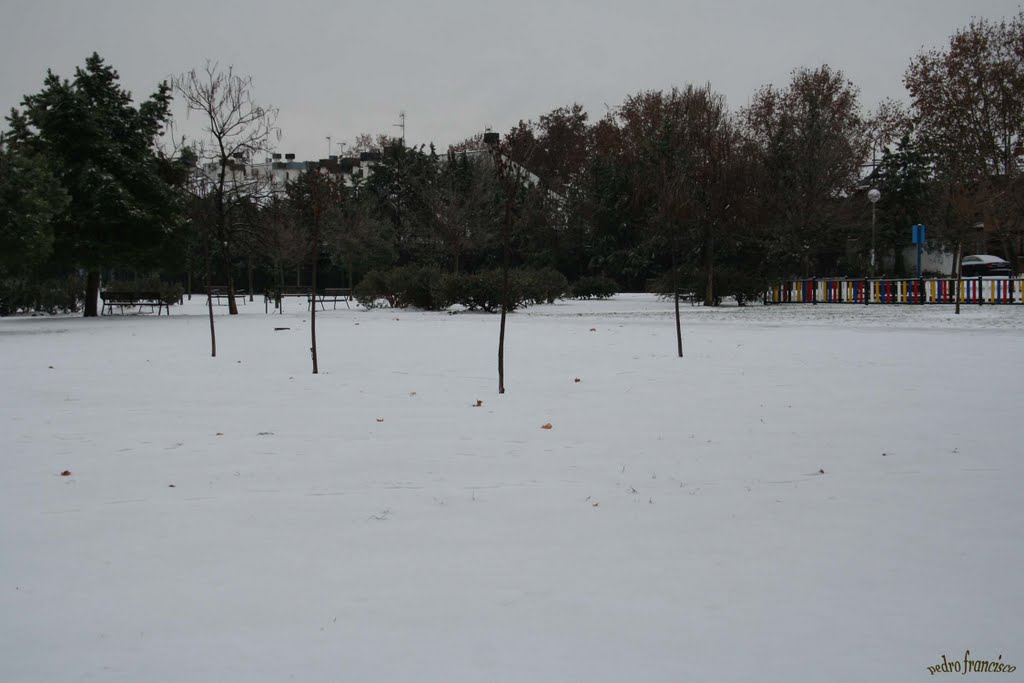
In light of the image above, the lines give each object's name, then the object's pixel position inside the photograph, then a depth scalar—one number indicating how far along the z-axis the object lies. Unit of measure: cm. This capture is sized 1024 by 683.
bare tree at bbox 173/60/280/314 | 3083
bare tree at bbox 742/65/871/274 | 3950
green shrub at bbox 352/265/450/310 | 3316
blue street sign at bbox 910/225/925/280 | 3541
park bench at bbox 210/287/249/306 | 4957
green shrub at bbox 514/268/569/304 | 3325
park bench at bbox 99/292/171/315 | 3357
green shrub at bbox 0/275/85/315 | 3441
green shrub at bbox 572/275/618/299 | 4547
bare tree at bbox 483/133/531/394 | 1020
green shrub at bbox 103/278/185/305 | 4134
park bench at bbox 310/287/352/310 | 4016
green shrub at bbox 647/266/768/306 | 3606
